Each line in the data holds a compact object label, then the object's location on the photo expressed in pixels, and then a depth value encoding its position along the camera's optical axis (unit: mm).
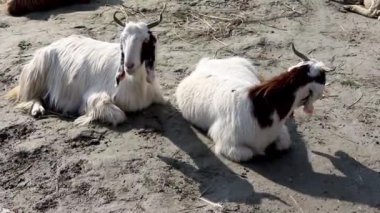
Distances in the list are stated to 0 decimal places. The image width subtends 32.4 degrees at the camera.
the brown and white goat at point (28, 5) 8797
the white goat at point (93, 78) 5695
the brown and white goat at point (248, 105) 5227
